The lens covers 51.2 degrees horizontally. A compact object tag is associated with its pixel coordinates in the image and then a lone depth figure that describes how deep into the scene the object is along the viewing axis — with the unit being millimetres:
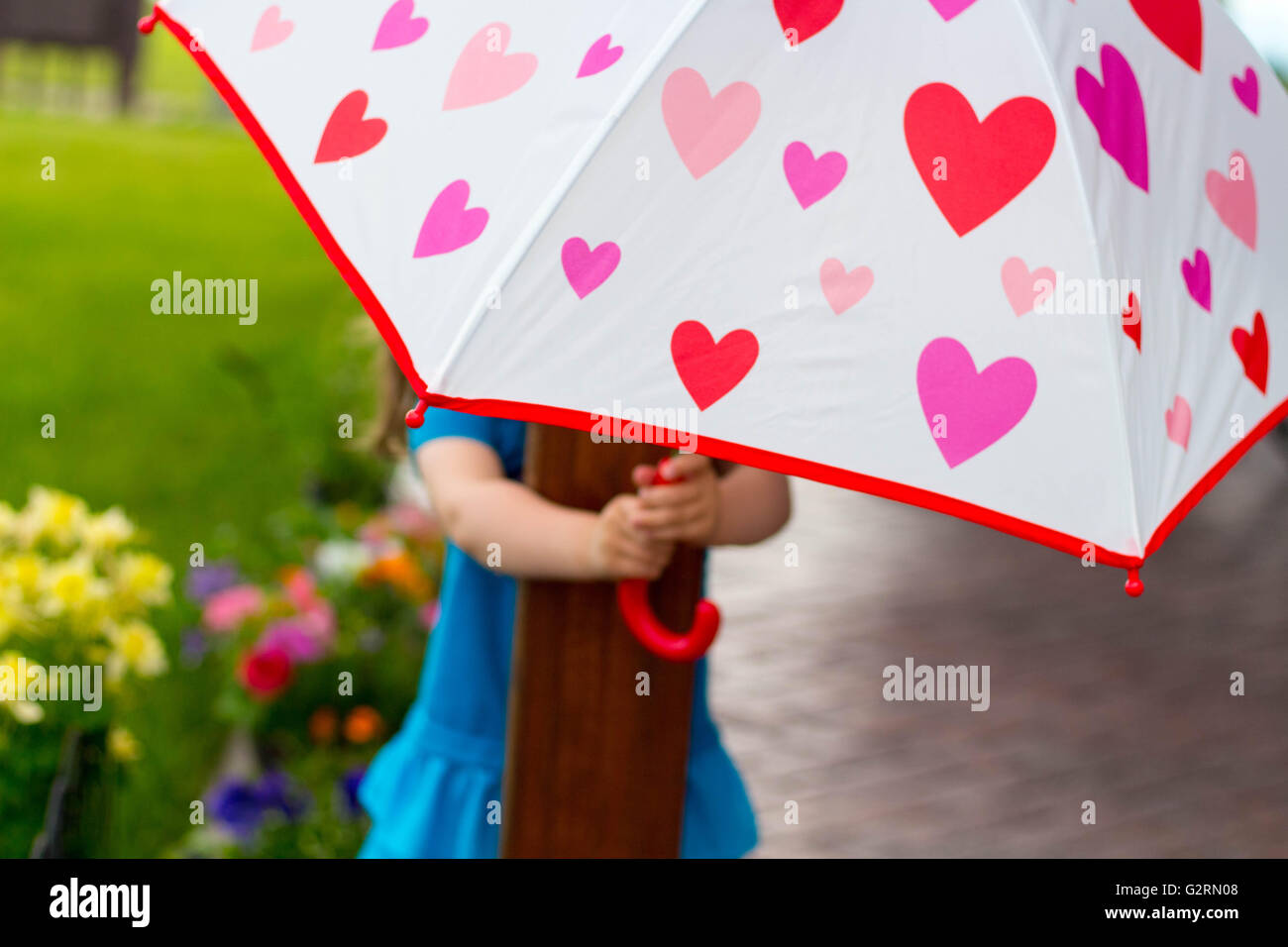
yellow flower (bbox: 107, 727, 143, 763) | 2828
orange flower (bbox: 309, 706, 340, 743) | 3723
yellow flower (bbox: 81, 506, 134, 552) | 2973
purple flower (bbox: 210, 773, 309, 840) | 3217
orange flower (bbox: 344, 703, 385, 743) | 3641
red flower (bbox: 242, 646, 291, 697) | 3639
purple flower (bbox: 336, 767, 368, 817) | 3297
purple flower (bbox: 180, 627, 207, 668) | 3992
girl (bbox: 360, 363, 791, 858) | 1972
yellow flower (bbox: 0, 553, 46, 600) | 2766
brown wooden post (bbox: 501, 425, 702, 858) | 1878
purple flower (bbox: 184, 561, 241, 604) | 4164
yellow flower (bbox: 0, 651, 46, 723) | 2562
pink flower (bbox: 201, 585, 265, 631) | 3855
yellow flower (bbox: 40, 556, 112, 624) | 2783
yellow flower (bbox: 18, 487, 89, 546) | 2951
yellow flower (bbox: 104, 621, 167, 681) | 2838
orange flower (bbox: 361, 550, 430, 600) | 4066
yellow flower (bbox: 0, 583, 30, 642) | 2719
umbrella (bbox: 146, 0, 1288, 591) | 1376
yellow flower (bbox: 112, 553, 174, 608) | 2951
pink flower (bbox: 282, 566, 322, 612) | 3879
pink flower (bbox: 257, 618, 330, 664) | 3717
